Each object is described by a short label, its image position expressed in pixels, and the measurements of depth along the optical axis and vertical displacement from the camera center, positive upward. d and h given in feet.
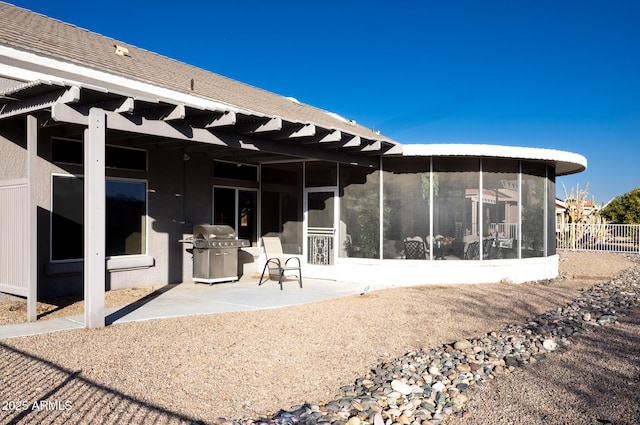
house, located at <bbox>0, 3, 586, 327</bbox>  21.06 +2.42
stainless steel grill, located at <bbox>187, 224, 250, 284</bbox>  32.37 -2.15
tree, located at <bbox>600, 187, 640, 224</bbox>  111.45 +3.00
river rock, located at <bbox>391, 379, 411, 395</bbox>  15.25 -5.31
